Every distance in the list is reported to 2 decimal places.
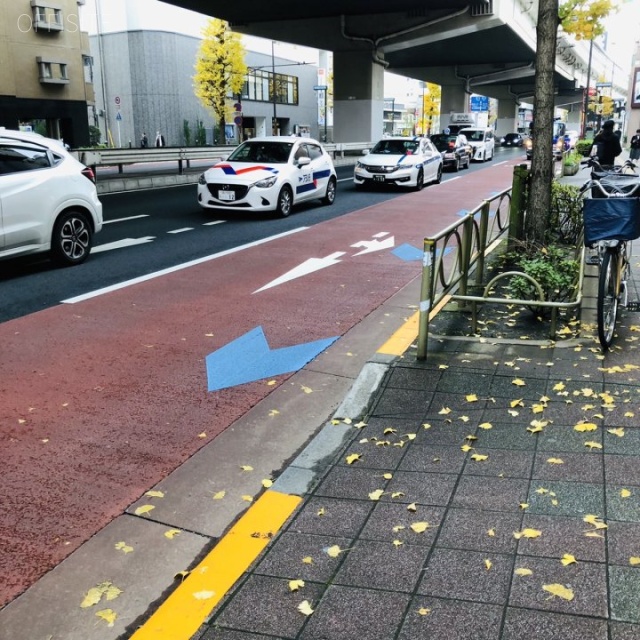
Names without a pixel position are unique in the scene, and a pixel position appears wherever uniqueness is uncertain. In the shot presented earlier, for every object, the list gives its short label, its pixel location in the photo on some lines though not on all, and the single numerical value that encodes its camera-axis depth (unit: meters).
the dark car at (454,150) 30.91
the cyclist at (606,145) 17.14
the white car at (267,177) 14.43
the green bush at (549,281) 6.32
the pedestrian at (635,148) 34.34
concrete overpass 32.78
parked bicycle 5.42
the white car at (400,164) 21.20
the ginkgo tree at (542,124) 8.09
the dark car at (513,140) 66.94
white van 38.44
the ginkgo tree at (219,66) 54.12
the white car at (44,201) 8.48
